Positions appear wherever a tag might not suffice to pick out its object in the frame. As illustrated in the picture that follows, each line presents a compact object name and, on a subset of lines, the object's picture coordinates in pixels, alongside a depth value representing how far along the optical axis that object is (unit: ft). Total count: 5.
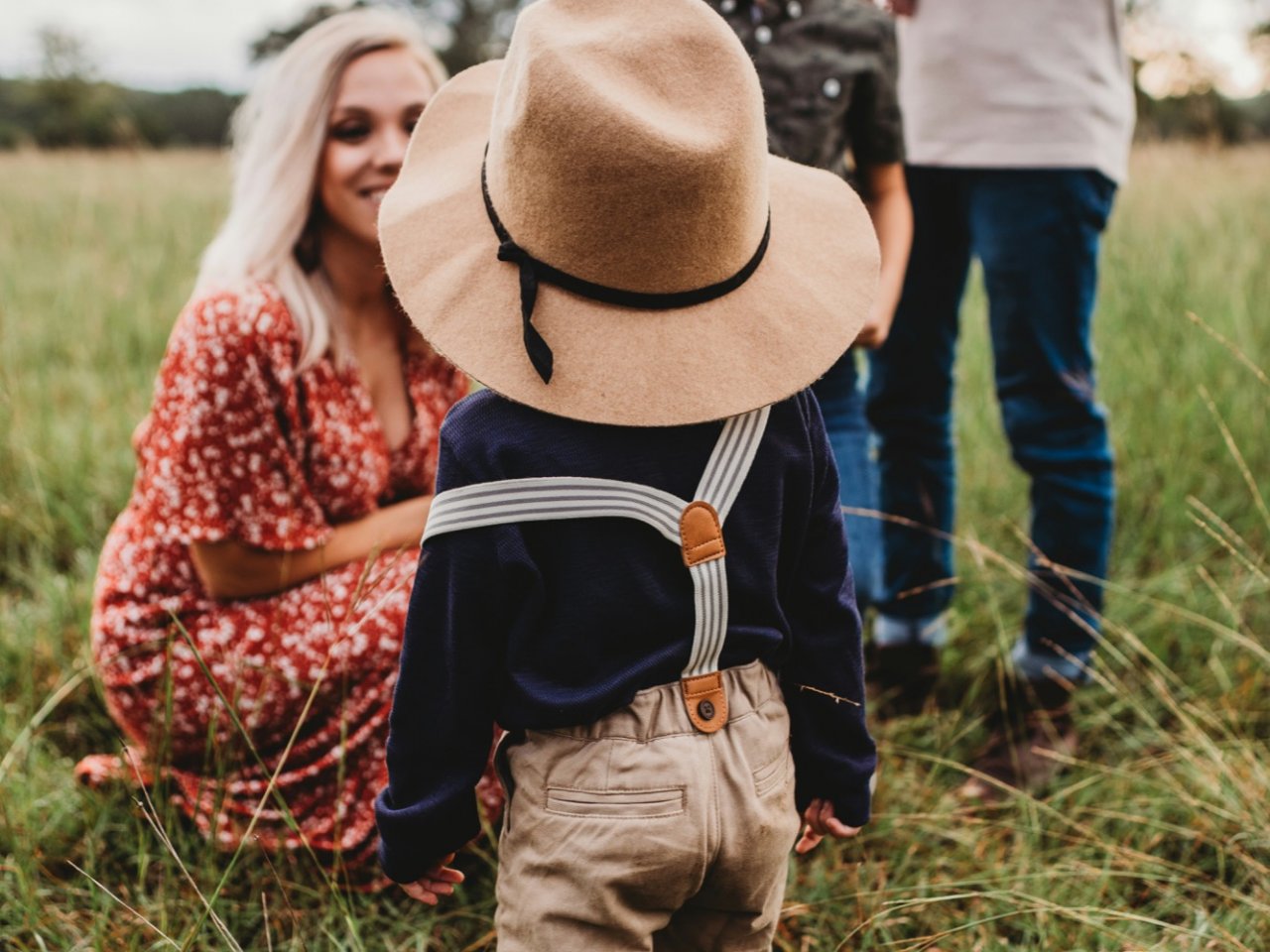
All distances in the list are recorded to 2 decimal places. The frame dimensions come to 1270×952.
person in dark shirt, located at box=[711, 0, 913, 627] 6.14
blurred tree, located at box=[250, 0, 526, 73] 113.91
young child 3.55
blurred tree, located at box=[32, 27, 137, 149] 97.09
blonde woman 6.09
